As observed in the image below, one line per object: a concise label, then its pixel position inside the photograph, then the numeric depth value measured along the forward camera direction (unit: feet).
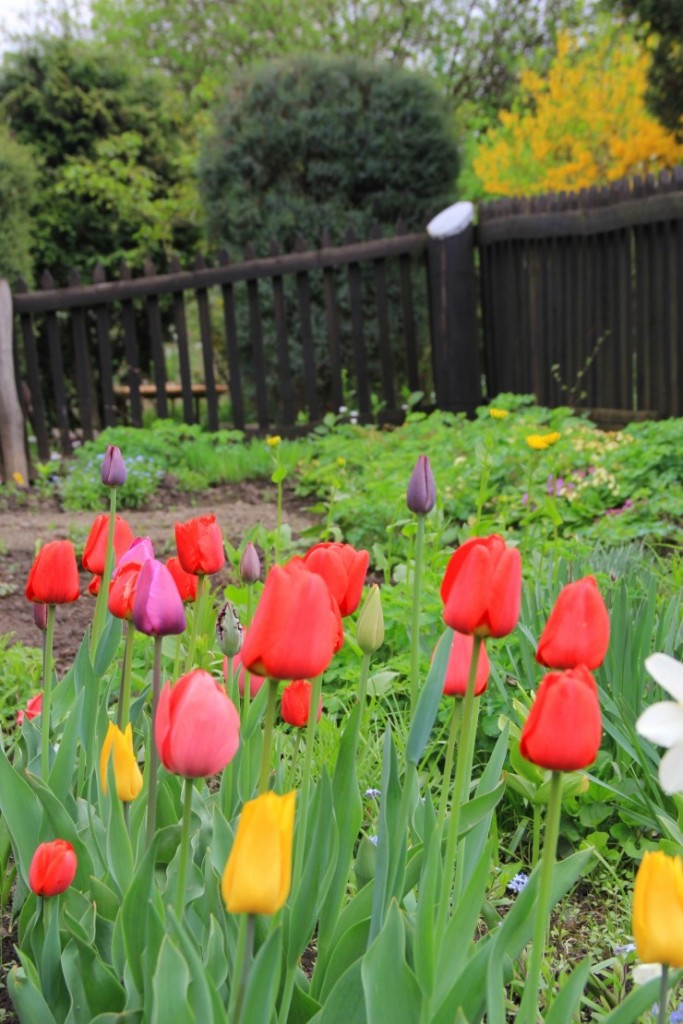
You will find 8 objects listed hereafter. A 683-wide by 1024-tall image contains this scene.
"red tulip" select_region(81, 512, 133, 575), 4.94
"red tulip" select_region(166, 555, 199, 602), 4.89
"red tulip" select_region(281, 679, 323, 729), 4.36
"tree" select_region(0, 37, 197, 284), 35.47
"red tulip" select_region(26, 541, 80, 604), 4.50
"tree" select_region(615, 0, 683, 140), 34.71
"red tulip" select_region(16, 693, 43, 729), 6.03
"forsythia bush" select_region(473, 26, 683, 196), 39.55
